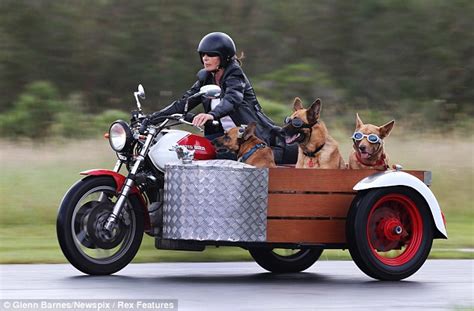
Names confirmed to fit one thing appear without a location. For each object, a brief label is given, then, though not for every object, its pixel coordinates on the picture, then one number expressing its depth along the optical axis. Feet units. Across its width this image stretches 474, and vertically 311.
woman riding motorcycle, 60.08
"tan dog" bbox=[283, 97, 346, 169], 58.13
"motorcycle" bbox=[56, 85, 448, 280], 55.62
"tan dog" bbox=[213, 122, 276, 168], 58.44
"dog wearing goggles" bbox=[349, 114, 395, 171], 58.34
